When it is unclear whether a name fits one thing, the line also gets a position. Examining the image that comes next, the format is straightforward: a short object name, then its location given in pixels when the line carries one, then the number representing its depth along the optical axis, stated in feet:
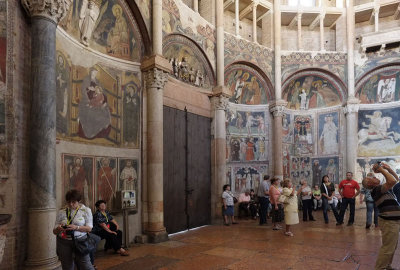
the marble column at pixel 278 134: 49.93
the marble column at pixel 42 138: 17.33
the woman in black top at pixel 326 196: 36.42
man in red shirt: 33.88
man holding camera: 16.47
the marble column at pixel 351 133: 52.37
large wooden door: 32.83
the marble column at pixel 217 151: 39.37
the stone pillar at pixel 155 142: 28.91
